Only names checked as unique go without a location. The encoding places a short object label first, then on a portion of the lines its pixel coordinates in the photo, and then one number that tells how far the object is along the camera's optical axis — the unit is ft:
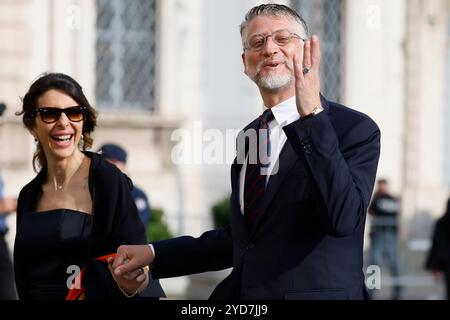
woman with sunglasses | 30.45
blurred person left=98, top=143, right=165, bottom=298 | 55.06
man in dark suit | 23.06
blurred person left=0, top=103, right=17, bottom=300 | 45.65
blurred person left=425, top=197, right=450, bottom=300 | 62.64
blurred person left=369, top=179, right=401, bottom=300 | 94.43
